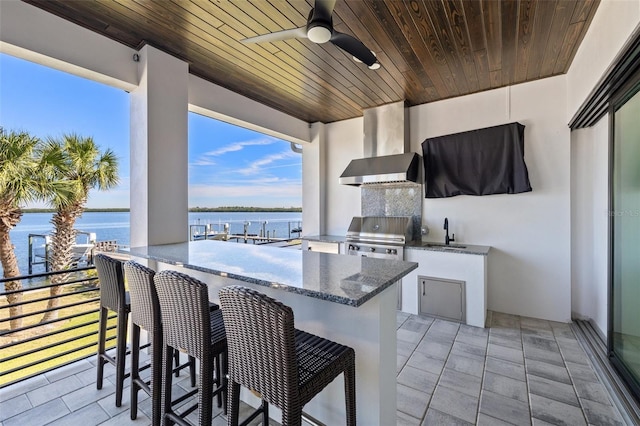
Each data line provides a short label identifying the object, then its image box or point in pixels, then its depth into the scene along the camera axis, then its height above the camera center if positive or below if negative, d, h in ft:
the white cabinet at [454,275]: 10.02 -2.50
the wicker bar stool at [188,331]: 4.25 -2.02
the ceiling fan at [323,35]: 5.22 +3.81
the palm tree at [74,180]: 13.57 +1.71
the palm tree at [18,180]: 10.91 +1.38
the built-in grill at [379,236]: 11.64 -1.13
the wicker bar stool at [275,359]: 3.30 -2.09
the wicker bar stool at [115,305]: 6.01 -2.19
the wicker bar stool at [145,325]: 5.08 -2.23
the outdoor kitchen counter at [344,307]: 4.18 -1.69
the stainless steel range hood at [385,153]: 12.05 +2.86
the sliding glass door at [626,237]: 5.77 -0.61
